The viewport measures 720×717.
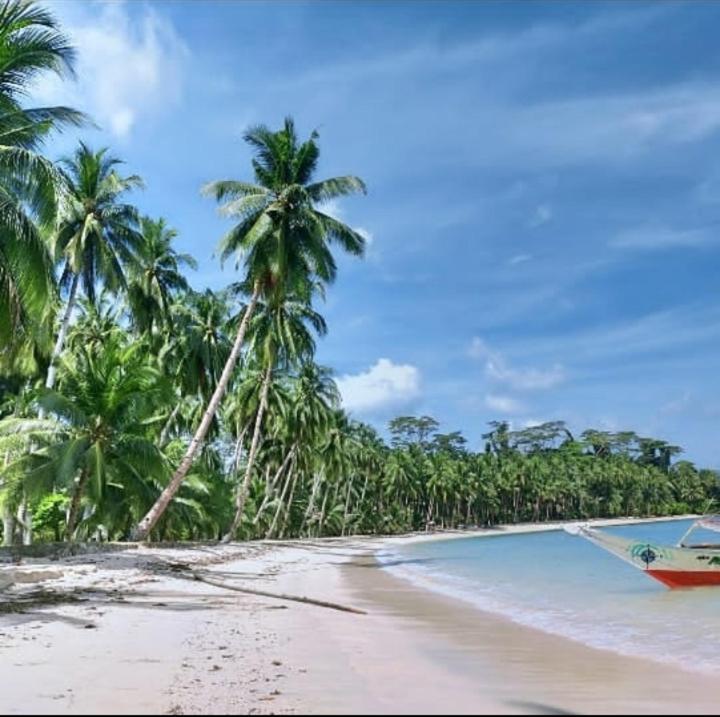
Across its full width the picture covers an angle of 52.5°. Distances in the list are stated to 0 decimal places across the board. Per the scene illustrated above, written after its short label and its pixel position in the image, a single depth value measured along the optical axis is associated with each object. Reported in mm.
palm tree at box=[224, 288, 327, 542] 30781
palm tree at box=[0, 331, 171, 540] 19047
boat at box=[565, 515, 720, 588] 18969
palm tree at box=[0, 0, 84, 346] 12312
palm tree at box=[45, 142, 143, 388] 23984
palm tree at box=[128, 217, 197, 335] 30656
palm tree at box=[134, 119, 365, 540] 23750
